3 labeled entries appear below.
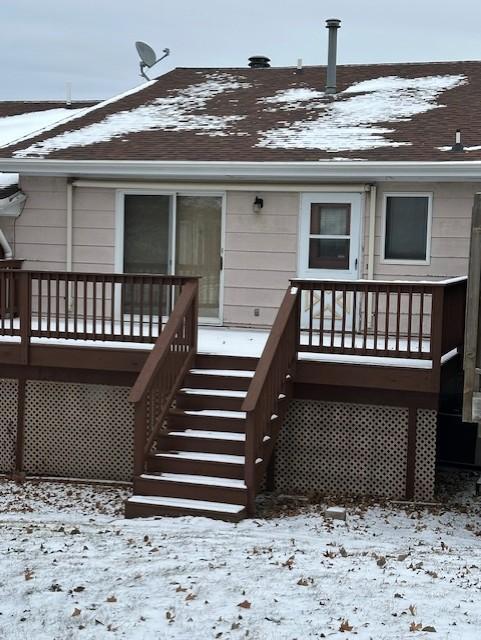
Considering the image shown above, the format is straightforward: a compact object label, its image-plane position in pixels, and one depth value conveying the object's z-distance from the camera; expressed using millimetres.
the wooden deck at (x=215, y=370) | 8977
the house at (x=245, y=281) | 9508
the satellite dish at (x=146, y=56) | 17047
